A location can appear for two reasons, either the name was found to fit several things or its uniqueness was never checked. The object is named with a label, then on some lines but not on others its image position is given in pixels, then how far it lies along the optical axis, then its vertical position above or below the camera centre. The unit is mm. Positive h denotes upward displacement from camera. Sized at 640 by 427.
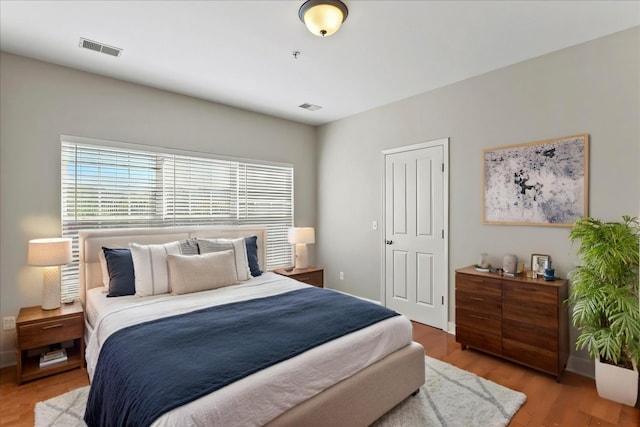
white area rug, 2031 -1327
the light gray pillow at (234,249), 3195 -362
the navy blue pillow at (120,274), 2680 -516
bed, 1386 -810
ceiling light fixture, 2025 +1298
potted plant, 2137 -615
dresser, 2488 -892
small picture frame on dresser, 2760 -438
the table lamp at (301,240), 4191 -351
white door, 3592 -223
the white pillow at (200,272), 2722 -520
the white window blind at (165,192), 3078 +257
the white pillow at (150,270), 2689 -486
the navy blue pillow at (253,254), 3439 -449
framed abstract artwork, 2643 +283
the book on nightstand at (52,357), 2611 -1207
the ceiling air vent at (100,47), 2572 +1389
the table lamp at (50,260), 2590 -383
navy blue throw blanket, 1372 -712
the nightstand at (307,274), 4016 -784
